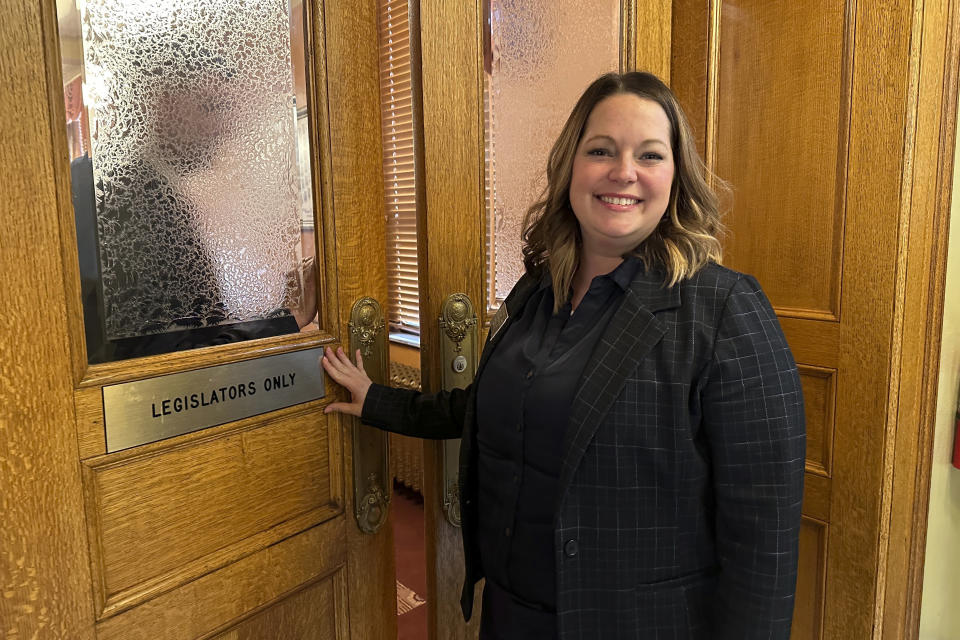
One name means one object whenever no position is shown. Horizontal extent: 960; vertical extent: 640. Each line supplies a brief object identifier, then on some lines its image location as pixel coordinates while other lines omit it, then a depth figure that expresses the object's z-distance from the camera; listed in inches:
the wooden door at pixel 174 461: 35.8
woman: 41.2
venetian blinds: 106.0
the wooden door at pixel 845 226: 63.0
